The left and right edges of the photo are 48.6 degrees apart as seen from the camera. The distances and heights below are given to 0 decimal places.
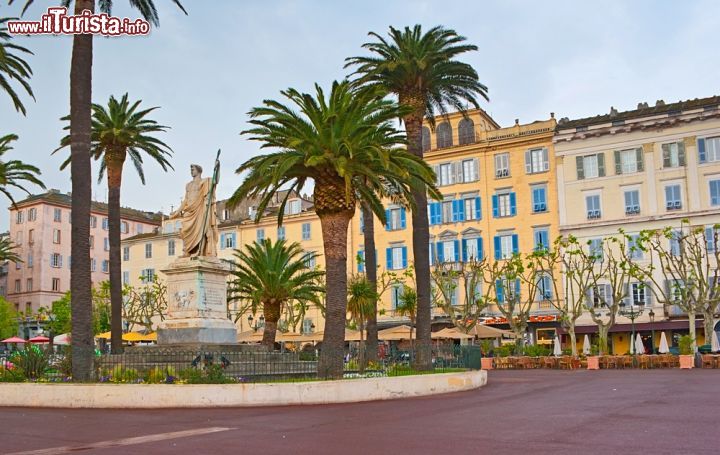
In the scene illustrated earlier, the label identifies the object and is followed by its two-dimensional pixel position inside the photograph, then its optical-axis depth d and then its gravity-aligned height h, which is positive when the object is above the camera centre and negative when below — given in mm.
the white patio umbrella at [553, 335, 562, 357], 44100 -2045
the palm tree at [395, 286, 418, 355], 38531 +578
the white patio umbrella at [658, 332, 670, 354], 41219 -2025
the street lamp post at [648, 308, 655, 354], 50556 -1405
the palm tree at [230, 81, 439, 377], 22328 +4486
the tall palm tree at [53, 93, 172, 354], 34469 +8215
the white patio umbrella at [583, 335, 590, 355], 45228 -2051
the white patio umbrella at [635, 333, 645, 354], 42094 -1931
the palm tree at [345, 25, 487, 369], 28156 +8960
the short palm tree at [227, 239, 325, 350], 33906 +1699
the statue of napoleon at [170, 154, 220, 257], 26625 +3684
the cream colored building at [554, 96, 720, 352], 52500 +9203
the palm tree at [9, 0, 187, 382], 21375 +3723
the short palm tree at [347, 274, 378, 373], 30558 +783
